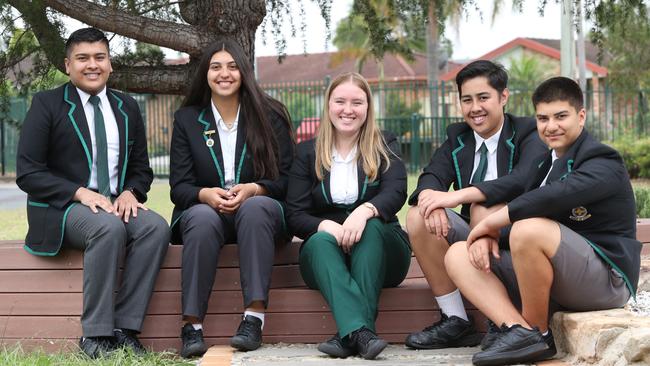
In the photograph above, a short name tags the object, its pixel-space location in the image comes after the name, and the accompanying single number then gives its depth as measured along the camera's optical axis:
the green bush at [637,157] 17.72
